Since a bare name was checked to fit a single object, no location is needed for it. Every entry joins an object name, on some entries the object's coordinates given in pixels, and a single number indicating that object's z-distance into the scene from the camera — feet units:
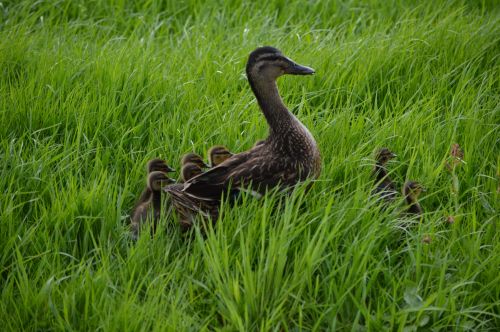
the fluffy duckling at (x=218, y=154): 28.50
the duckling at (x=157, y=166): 27.53
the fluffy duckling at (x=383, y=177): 26.73
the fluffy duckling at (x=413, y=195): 26.40
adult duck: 25.67
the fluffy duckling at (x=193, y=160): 27.96
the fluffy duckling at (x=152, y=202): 25.68
